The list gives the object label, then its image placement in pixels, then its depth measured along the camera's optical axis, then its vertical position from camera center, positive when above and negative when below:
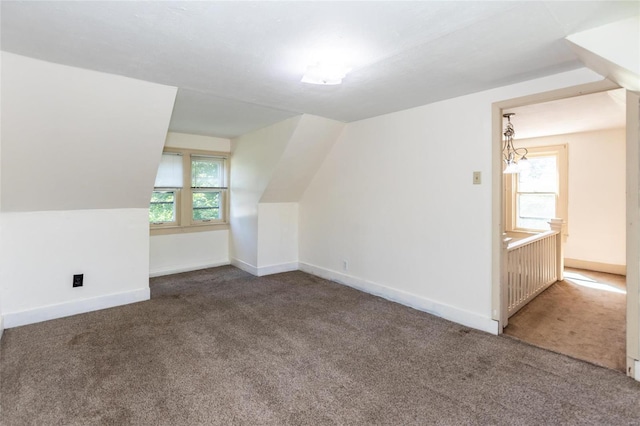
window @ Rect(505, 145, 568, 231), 5.22 +0.39
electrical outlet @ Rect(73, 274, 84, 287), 3.21 -0.67
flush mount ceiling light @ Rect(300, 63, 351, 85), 2.09 +0.93
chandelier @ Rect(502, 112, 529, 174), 3.98 +1.01
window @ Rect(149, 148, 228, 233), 4.66 +0.34
